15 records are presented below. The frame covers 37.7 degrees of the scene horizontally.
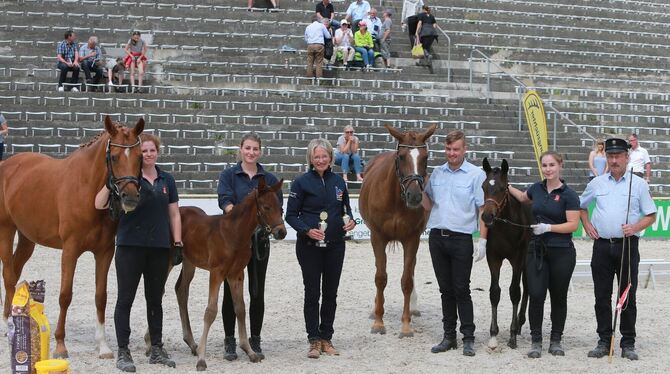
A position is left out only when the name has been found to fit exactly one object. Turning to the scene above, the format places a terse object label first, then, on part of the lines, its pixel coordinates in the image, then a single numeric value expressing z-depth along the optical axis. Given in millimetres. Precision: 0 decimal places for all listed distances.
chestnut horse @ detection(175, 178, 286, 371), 8266
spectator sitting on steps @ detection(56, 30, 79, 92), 21547
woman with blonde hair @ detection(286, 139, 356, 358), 8914
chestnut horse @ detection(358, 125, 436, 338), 9695
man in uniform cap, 8906
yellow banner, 17891
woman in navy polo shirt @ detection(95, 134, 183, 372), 8211
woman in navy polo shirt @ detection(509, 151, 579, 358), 8984
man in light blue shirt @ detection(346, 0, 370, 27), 26312
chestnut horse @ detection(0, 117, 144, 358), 8016
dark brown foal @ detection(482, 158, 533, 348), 9102
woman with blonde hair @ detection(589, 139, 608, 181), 20719
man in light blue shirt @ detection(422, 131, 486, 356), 9117
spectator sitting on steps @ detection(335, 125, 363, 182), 20141
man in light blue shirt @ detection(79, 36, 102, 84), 21938
